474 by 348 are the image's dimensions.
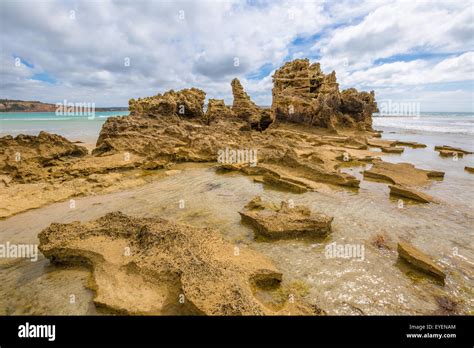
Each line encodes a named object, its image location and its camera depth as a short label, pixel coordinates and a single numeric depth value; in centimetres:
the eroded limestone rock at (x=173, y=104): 2177
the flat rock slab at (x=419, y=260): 436
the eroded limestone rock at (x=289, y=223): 584
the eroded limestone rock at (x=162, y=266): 346
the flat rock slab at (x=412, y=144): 2111
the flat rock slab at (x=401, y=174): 1043
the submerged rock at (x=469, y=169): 1238
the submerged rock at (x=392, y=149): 1850
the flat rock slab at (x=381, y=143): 2114
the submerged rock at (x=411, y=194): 810
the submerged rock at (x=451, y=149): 1770
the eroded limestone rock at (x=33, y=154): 1089
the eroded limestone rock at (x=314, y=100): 2684
